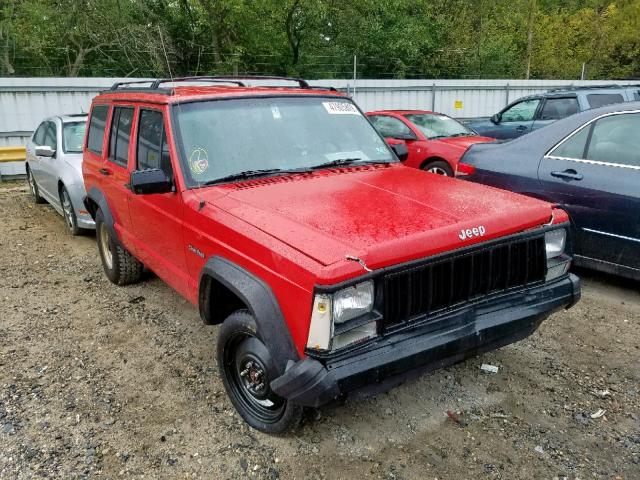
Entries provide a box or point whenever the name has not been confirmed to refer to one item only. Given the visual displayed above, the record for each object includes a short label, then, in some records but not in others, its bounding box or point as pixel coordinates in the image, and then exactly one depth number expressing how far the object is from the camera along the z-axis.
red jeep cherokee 2.41
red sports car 8.59
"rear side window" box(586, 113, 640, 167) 4.48
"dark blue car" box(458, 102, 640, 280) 4.38
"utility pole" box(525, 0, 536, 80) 25.67
